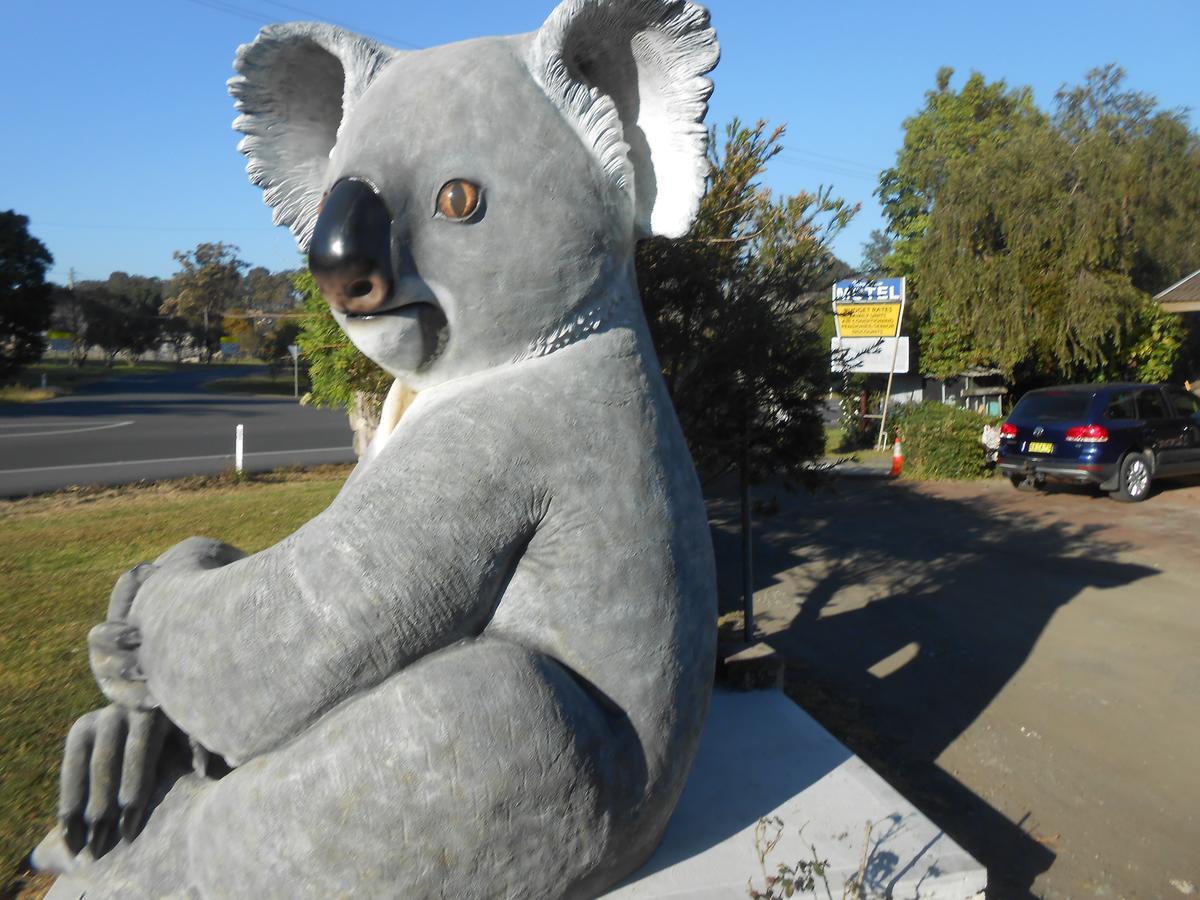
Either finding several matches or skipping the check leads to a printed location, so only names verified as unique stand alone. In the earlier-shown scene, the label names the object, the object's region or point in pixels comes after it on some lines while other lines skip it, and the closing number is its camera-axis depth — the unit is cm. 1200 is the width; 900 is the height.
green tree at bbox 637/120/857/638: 489
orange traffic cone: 1483
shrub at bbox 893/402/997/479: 1466
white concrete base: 237
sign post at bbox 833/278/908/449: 1741
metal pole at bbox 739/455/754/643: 551
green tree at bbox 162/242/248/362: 6419
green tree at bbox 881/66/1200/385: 1767
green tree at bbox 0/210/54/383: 3036
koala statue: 184
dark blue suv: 1261
